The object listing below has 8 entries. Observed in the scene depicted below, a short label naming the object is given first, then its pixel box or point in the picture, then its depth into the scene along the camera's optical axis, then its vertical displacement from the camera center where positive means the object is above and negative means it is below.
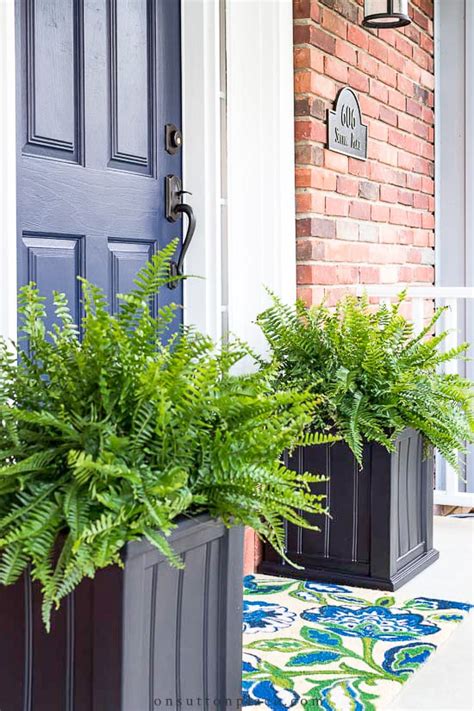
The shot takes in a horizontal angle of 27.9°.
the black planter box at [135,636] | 1.44 -0.53
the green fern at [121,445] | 1.39 -0.23
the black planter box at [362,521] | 2.73 -0.65
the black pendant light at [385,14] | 3.09 +0.92
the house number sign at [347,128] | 3.24 +0.60
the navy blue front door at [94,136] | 2.24 +0.42
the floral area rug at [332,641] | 2.04 -0.84
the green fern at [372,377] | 2.64 -0.22
